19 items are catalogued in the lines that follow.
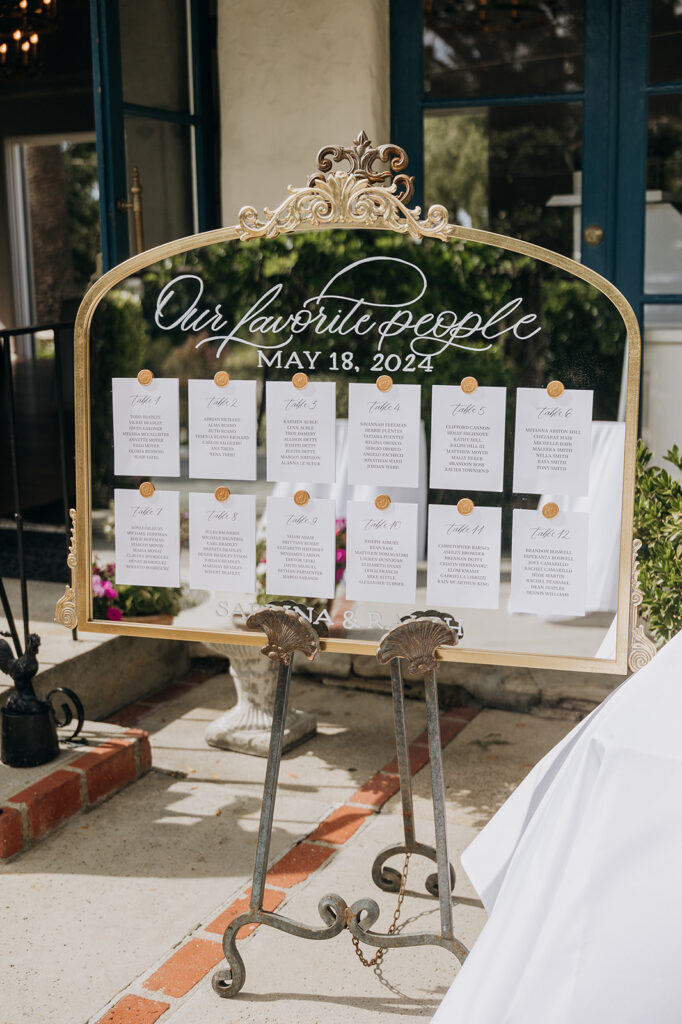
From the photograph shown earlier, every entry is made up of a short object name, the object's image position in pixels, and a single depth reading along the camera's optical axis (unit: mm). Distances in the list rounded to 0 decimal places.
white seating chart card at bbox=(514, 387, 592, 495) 2104
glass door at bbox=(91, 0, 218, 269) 3559
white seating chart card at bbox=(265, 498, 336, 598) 2242
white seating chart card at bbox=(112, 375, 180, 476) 2301
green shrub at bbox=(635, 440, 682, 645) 2557
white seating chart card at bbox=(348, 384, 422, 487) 2160
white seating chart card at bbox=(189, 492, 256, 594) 2287
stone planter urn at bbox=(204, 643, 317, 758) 3490
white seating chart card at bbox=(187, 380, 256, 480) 2256
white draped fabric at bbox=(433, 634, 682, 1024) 1072
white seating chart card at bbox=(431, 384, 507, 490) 2127
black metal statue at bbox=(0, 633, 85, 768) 3031
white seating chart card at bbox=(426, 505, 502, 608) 2156
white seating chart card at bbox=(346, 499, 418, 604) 2195
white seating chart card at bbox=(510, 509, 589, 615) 2133
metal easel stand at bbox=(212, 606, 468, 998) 2160
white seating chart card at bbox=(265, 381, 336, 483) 2217
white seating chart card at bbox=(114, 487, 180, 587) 2336
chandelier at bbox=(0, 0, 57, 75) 6418
